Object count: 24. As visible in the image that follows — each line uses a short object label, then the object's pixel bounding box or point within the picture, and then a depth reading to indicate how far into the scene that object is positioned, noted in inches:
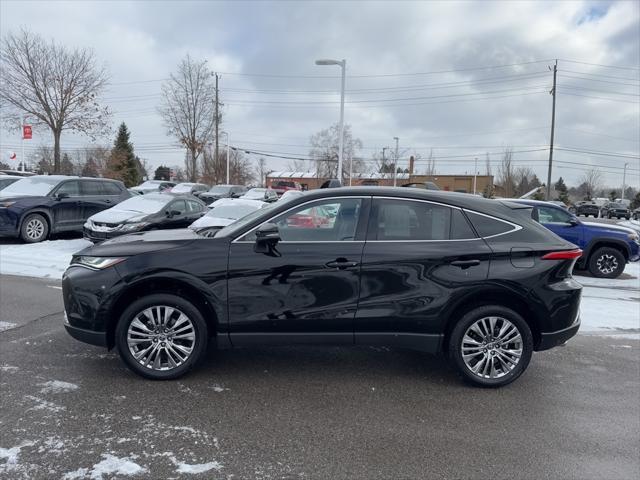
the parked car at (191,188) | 1129.3
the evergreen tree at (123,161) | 1800.0
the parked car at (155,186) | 1278.3
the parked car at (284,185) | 1786.2
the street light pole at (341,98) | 733.9
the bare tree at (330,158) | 2367.3
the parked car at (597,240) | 427.2
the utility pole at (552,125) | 1475.9
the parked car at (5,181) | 584.7
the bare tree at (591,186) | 3598.2
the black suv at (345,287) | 161.5
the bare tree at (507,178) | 2393.0
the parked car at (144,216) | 424.8
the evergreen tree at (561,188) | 2441.6
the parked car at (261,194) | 888.3
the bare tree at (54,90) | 993.5
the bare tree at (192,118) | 1545.3
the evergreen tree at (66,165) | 2244.1
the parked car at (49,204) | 450.0
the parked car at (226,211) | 450.0
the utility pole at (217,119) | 1623.0
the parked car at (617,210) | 1781.5
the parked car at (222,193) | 1029.8
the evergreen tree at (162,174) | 3353.8
